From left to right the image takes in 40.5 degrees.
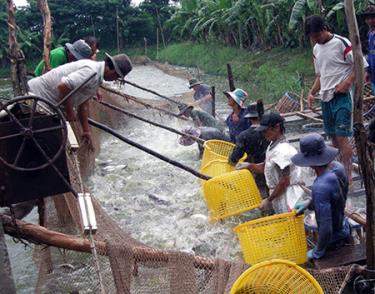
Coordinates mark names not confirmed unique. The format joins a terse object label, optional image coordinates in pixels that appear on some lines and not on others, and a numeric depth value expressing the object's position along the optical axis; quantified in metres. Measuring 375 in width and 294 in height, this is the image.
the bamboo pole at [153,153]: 5.42
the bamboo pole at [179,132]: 6.83
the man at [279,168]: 4.34
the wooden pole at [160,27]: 36.34
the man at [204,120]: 8.91
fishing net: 3.15
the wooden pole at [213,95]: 9.53
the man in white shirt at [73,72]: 4.48
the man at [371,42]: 6.02
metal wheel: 3.23
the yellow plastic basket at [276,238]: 3.63
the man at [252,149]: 5.43
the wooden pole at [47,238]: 3.32
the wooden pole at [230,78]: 8.68
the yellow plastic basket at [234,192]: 4.86
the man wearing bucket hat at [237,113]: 6.24
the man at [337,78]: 5.08
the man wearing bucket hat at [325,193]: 3.39
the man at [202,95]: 10.35
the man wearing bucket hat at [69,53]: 6.08
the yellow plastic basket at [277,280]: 2.83
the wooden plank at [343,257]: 3.41
